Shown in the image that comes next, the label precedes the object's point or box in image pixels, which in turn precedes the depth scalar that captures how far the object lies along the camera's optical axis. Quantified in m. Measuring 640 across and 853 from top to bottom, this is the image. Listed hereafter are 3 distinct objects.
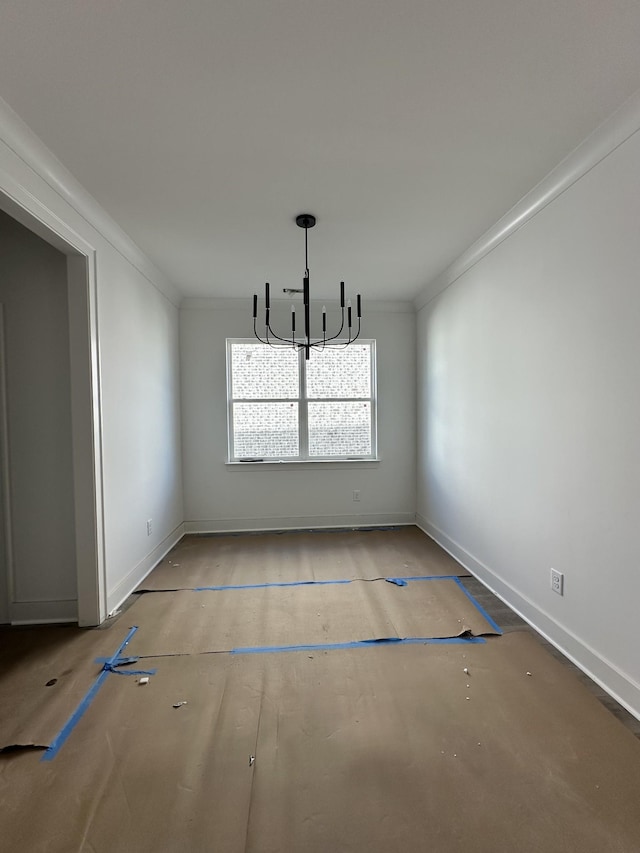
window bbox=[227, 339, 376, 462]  4.61
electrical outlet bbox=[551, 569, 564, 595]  2.23
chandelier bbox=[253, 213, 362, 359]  2.62
